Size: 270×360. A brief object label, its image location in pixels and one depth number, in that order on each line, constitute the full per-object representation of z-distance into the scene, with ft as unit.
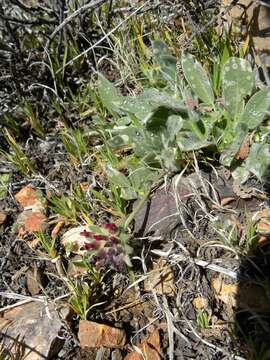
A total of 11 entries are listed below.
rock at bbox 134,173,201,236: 1.14
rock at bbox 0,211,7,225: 1.32
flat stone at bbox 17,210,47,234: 1.27
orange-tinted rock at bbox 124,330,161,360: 0.97
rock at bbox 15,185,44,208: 1.34
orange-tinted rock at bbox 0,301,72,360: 1.02
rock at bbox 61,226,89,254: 1.19
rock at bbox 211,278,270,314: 0.97
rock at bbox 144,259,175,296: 1.06
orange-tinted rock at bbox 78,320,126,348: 1.00
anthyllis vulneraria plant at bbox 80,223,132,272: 1.00
